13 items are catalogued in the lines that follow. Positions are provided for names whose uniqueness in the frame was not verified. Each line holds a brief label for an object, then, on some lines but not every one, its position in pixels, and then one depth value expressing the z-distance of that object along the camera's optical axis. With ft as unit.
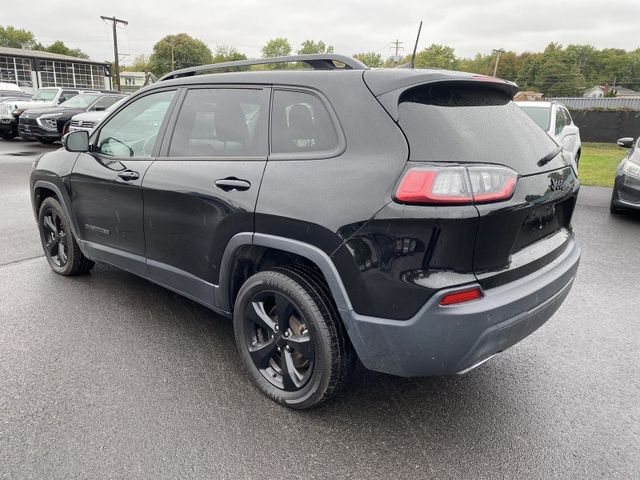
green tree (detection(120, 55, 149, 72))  418.88
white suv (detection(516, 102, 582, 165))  28.55
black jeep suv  6.69
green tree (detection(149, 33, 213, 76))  294.87
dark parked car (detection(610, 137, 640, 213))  22.34
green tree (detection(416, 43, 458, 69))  339.57
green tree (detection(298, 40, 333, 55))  373.20
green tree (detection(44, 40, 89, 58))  323.16
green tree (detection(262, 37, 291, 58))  376.89
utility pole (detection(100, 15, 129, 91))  133.90
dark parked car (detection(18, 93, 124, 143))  47.55
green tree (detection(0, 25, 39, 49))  344.08
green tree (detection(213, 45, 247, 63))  370.53
